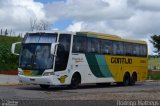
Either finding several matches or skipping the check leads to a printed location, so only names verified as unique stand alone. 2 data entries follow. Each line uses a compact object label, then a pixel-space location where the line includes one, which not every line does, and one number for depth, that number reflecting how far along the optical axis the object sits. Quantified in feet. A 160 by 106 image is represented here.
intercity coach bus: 88.17
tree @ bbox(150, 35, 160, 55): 301.18
